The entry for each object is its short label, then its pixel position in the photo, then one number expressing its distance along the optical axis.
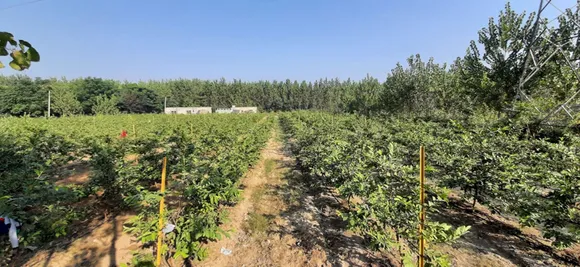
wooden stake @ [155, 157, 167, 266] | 2.88
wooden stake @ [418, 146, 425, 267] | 2.65
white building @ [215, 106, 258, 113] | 63.49
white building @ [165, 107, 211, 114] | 62.73
